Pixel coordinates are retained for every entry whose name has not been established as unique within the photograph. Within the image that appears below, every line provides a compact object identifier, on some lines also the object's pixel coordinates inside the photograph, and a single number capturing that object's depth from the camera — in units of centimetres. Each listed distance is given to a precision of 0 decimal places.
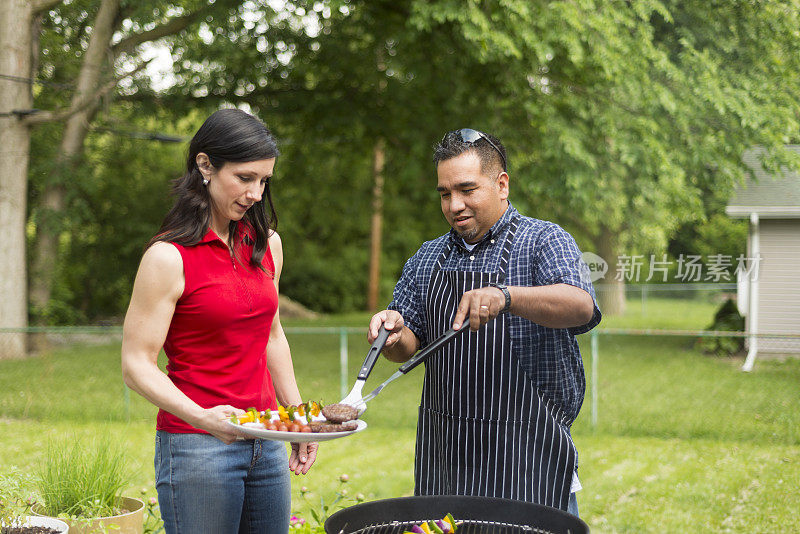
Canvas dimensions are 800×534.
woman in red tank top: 180
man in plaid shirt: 217
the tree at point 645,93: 825
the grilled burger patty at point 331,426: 178
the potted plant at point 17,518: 251
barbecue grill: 205
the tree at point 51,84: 953
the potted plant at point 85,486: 286
